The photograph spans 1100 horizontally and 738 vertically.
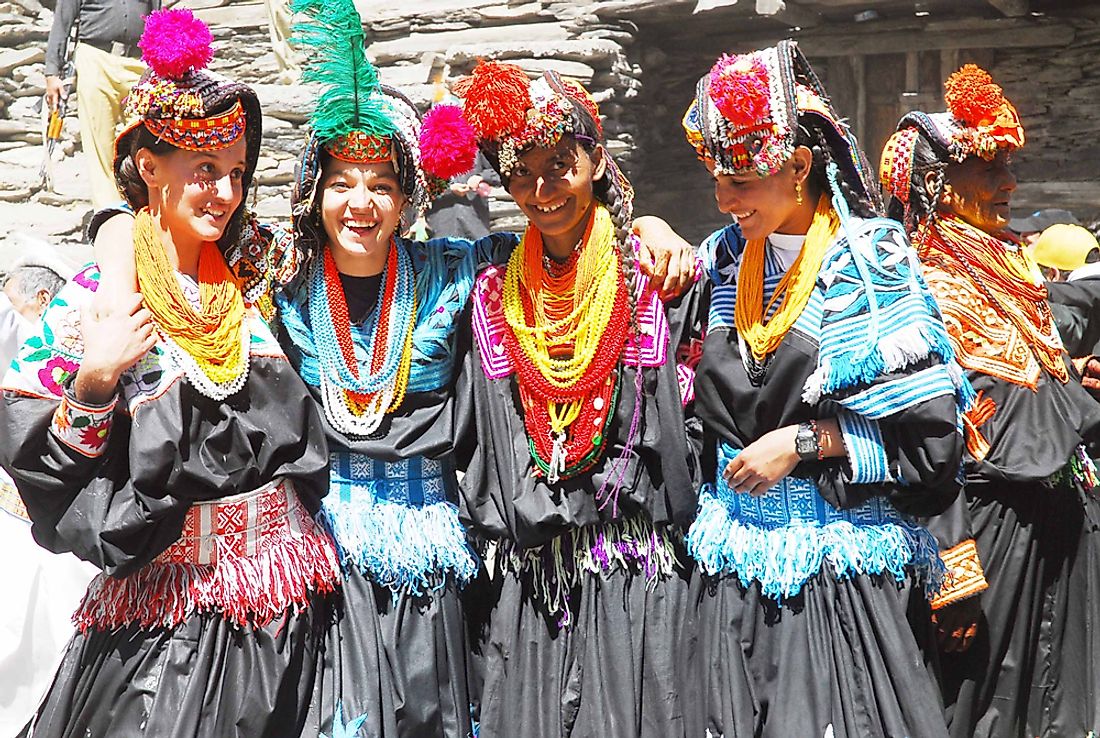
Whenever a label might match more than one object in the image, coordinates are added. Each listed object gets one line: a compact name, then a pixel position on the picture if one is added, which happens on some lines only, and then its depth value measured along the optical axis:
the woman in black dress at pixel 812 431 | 3.14
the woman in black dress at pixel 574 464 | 3.40
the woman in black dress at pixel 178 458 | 2.98
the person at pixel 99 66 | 8.82
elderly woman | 4.03
